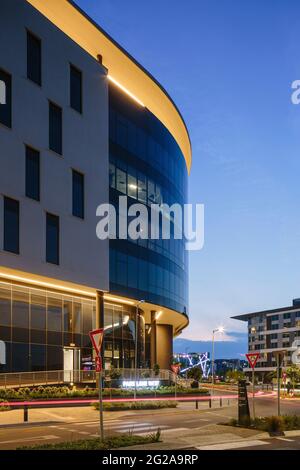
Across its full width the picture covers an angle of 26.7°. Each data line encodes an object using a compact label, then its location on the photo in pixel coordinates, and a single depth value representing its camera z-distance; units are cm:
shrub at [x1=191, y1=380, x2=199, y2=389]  6112
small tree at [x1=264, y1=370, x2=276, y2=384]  13518
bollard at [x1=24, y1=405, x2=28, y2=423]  2862
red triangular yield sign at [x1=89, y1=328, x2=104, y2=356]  1686
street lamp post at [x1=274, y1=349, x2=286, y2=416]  2623
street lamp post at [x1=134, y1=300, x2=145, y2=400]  5458
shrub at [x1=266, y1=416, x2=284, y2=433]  2170
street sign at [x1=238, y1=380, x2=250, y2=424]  2378
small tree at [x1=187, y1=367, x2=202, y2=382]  8766
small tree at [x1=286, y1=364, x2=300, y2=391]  10638
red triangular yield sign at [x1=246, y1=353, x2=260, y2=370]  2705
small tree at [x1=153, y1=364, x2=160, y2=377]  5439
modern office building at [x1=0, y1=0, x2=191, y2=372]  3897
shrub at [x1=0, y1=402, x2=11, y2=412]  3358
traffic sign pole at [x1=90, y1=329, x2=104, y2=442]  1686
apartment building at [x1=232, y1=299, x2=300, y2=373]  16650
